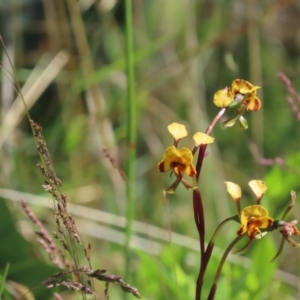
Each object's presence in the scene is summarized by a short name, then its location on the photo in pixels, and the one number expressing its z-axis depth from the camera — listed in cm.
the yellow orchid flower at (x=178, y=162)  105
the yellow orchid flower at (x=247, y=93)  109
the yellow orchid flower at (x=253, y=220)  105
